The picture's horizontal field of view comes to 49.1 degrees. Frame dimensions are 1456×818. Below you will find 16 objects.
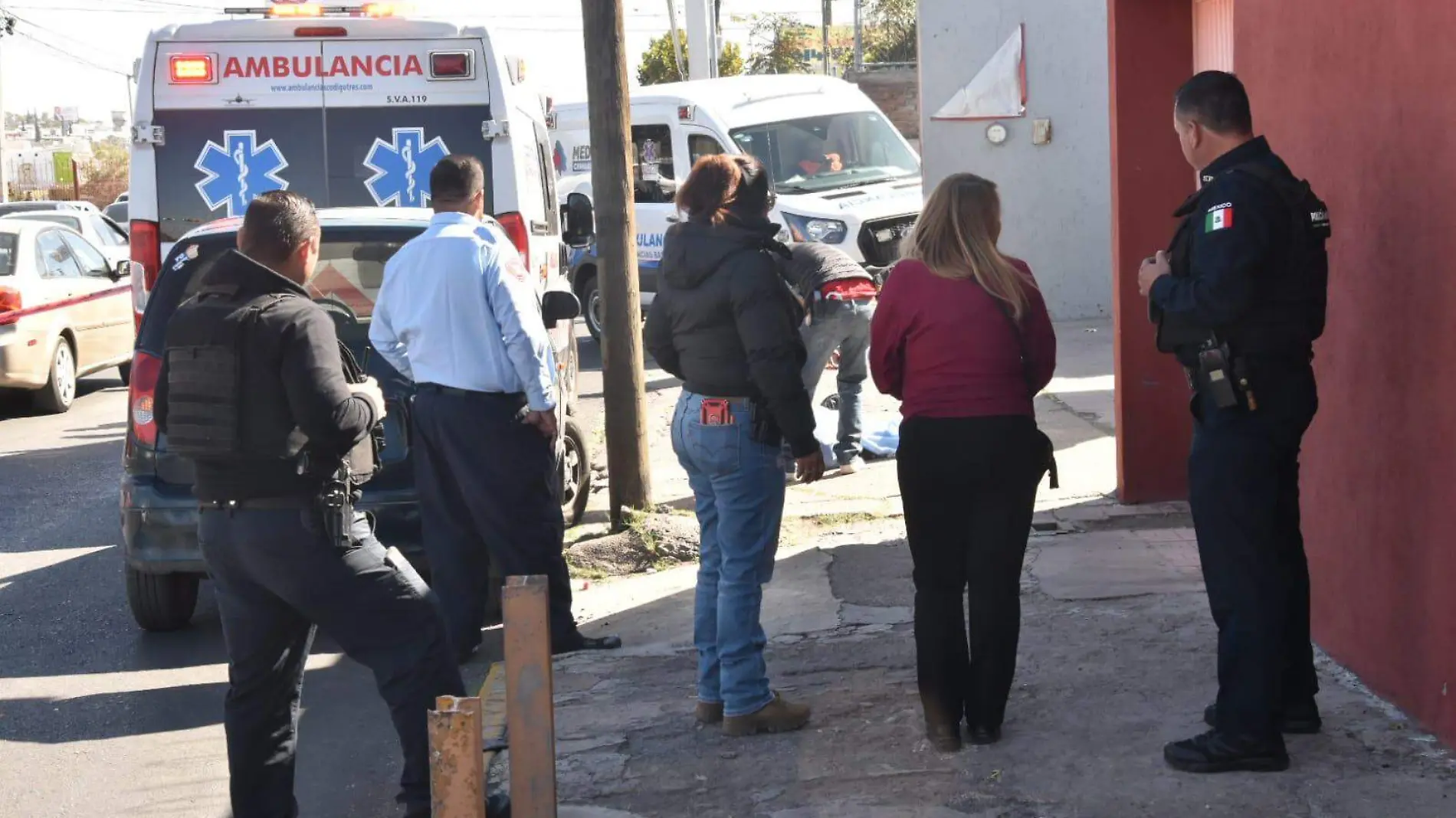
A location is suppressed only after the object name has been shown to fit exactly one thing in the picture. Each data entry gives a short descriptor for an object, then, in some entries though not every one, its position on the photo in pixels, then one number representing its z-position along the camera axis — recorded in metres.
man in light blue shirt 5.90
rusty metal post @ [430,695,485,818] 3.04
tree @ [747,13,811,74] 51.94
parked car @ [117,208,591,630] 6.44
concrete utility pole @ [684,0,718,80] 25.70
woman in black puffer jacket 4.85
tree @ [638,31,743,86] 41.59
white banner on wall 16.14
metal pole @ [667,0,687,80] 32.84
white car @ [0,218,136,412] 13.23
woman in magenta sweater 4.64
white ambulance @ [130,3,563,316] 9.81
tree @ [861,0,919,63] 50.09
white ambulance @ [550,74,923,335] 14.99
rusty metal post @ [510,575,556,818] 3.39
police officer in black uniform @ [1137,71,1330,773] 4.27
